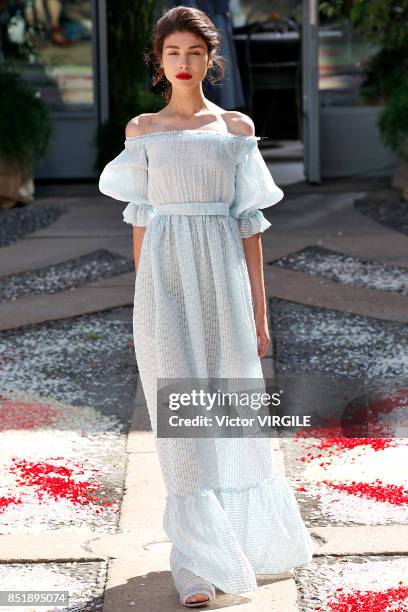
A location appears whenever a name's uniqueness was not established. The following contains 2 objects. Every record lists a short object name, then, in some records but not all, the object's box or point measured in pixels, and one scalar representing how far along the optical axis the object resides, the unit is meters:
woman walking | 4.54
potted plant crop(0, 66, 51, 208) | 13.59
